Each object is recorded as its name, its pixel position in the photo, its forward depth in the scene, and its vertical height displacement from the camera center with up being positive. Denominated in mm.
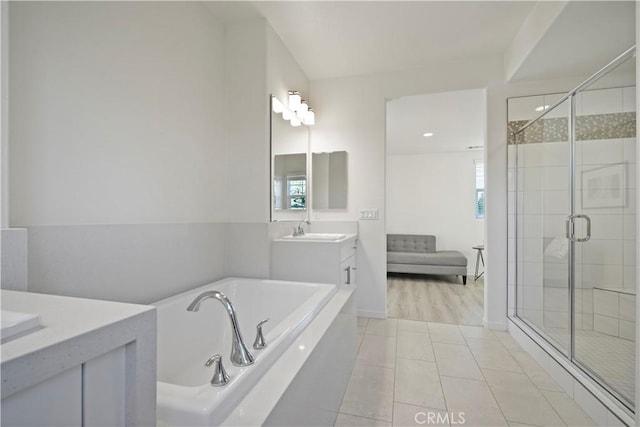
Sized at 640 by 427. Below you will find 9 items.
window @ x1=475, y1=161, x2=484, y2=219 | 5500 +442
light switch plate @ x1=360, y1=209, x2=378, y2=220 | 3025 -17
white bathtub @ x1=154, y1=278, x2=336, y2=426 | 778 -565
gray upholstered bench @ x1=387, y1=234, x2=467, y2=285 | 4703 -758
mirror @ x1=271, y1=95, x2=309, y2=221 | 2447 +401
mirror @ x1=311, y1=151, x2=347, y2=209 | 3131 +358
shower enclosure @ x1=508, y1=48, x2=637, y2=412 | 1697 -102
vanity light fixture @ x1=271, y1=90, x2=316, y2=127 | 2476 +989
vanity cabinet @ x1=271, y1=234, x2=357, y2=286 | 2301 -395
